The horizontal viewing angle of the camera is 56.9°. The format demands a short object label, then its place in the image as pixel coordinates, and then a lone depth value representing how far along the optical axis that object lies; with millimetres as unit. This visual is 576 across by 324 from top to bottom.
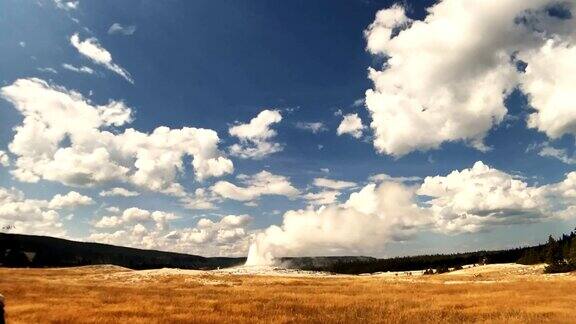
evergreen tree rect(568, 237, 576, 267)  81150
